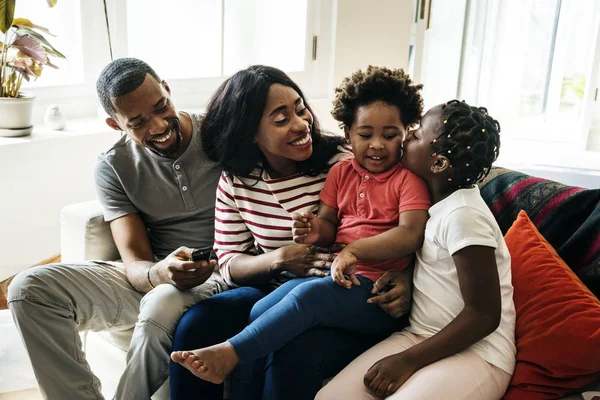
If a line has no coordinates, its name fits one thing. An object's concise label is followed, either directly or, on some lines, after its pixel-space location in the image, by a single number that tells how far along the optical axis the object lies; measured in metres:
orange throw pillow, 1.30
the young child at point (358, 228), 1.38
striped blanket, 1.45
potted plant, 2.27
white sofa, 1.86
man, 1.60
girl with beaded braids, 1.30
